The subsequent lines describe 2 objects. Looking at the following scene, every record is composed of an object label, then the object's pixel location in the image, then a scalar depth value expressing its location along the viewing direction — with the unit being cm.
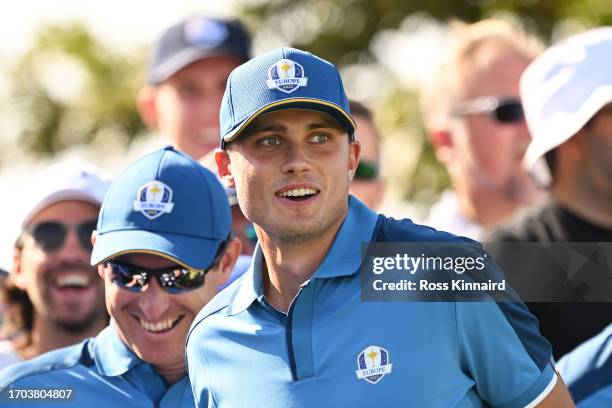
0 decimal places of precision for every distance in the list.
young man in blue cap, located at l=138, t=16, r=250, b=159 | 1289
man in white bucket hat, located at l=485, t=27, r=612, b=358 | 1044
